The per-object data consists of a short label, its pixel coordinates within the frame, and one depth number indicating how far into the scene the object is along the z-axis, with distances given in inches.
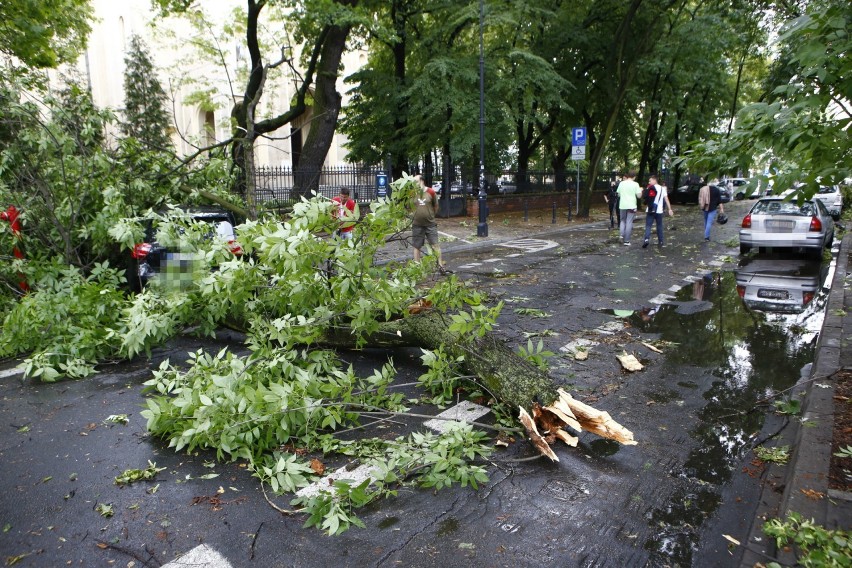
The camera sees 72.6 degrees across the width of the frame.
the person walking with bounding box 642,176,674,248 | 636.1
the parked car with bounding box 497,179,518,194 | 1152.8
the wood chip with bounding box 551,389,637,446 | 171.8
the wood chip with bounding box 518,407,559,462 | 168.6
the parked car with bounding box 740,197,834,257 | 537.0
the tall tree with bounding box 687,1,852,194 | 149.3
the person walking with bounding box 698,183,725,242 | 679.1
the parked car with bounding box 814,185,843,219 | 1050.7
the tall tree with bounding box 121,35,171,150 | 1172.6
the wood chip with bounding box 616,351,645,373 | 250.8
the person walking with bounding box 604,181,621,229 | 899.4
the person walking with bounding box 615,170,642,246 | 624.1
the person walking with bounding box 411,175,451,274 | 461.1
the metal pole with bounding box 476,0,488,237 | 740.0
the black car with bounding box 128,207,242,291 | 242.7
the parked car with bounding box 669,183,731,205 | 1568.7
